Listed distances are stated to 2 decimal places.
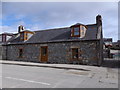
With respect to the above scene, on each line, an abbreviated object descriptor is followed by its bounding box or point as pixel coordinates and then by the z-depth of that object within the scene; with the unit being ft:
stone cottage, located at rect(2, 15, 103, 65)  47.50
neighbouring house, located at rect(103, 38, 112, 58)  109.34
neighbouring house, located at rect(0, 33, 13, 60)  80.89
